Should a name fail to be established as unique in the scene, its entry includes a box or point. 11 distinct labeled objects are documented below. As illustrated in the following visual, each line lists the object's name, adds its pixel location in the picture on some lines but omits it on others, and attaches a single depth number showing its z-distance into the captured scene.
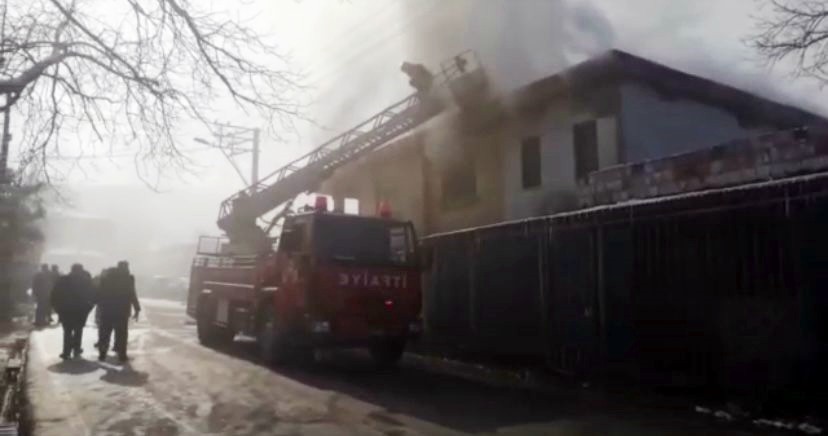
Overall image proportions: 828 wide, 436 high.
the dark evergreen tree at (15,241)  22.34
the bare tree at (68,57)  7.50
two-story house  15.57
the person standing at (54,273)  20.58
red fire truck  11.48
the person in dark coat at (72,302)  12.79
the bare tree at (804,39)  11.63
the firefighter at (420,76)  16.72
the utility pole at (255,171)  29.57
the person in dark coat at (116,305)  13.00
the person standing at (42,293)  20.59
